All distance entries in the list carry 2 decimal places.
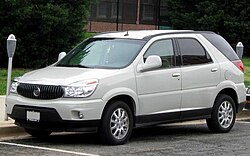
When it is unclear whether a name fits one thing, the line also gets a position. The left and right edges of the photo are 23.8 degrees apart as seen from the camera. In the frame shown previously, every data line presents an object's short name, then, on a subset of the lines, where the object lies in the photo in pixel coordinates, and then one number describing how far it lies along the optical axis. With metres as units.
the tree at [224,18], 26.69
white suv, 8.73
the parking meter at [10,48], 10.20
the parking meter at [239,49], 15.03
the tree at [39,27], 17.44
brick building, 35.12
